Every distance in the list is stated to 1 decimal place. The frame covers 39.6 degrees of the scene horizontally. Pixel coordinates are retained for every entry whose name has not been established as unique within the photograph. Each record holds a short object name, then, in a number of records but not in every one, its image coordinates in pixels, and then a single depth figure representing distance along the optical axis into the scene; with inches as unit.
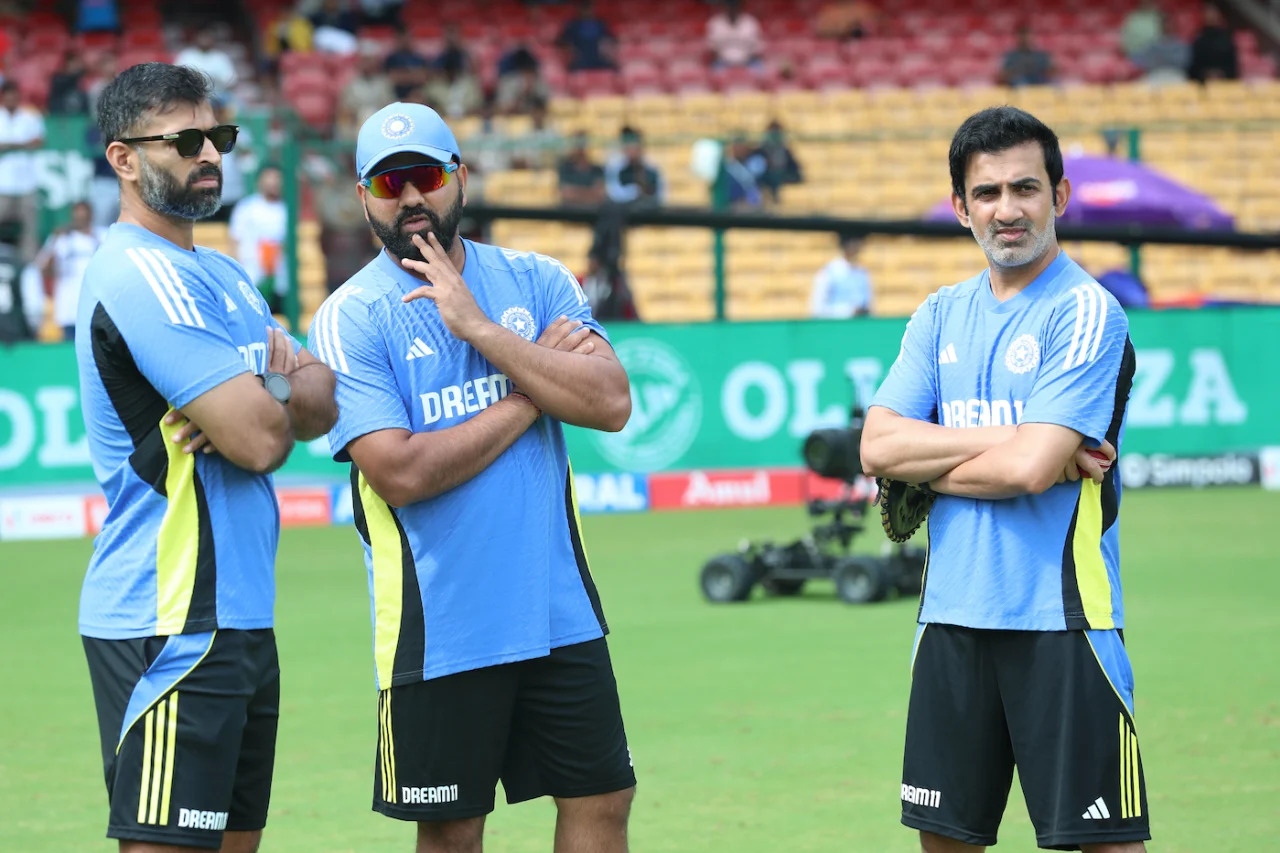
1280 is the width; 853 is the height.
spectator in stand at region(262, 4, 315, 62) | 980.6
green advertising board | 622.8
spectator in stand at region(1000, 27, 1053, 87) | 971.9
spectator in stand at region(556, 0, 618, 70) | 981.8
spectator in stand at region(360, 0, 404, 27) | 1010.7
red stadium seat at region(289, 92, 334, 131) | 909.8
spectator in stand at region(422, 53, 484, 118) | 845.8
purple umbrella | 720.3
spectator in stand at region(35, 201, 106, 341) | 628.1
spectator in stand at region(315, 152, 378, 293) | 662.5
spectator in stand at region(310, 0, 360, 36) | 982.4
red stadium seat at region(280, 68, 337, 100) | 933.2
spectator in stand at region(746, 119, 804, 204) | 700.7
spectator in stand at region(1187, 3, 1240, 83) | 981.2
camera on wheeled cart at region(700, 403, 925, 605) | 418.3
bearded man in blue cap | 173.3
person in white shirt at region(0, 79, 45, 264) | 630.5
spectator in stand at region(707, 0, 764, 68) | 1011.3
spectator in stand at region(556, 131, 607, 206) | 697.0
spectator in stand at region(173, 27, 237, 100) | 870.4
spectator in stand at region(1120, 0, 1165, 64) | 1037.8
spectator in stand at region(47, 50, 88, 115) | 804.6
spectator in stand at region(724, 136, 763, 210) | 702.5
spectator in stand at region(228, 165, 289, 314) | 658.2
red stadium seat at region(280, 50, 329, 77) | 951.6
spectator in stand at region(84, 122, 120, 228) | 636.7
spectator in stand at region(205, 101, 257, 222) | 652.7
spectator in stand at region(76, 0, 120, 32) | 976.9
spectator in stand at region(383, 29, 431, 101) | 861.8
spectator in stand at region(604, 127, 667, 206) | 703.7
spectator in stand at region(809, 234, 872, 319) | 725.3
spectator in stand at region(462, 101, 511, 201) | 689.0
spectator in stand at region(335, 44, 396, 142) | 842.8
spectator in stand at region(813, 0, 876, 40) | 1065.5
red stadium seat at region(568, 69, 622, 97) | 964.0
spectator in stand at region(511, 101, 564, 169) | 692.7
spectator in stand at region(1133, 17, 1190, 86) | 993.5
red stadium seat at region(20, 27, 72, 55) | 971.9
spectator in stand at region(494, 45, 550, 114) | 869.8
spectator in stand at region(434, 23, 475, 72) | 881.5
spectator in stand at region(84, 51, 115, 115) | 825.5
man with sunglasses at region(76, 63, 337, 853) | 161.3
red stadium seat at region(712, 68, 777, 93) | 984.3
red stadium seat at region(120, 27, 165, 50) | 974.4
